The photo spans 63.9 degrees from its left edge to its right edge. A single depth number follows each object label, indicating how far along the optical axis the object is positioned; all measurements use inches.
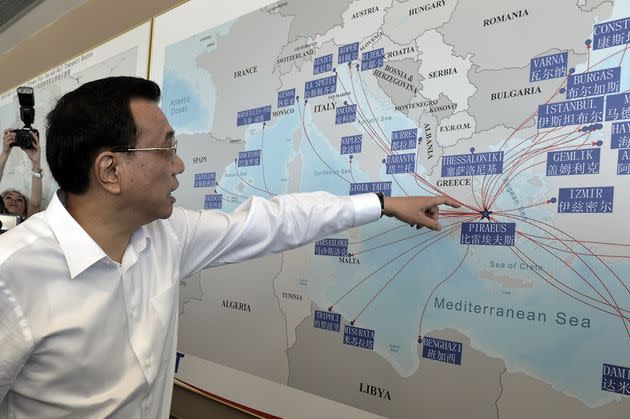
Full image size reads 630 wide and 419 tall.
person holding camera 96.5
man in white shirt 37.2
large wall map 38.2
